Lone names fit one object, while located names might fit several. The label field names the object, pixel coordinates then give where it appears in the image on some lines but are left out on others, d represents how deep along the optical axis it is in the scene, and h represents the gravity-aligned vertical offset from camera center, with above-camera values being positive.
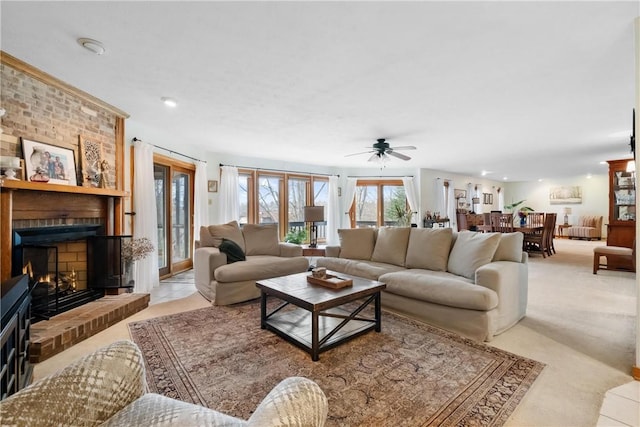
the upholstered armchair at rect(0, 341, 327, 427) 0.80 -0.57
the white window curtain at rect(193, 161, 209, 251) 5.22 +0.26
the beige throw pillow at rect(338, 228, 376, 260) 4.09 -0.41
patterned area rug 1.61 -1.08
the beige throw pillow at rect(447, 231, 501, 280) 2.95 -0.41
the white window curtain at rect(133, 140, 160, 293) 3.86 +0.10
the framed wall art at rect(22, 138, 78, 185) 2.55 +0.49
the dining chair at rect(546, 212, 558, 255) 6.83 -0.66
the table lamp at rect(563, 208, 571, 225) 10.72 -0.03
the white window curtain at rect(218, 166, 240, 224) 5.73 +0.38
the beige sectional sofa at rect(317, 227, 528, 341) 2.49 -0.64
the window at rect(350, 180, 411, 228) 7.97 +0.30
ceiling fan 4.63 +1.04
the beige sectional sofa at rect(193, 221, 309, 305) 3.38 -0.62
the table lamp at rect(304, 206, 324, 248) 5.31 +0.00
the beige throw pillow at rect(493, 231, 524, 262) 2.94 -0.36
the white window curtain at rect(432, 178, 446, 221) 8.34 +0.53
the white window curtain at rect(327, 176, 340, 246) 7.39 +0.02
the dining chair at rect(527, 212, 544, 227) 7.13 -0.17
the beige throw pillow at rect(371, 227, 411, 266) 3.73 -0.43
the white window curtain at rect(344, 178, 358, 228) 7.73 +0.56
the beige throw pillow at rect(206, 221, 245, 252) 3.95 -0.28
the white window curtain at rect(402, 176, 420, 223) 7.82 +0.56
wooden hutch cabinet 5.32 +0.15
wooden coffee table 2.22 -0.93
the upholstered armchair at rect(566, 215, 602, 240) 9.78 -0.53
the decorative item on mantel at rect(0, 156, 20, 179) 2.17 +0.38
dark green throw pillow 3.63 -0.46
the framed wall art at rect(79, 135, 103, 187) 3.11 +0.60
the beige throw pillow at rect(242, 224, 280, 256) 4.28 -0.38
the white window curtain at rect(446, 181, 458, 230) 8.73 +0.20
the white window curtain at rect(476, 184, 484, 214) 10.33 +0.58
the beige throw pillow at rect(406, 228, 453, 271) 3.33 -0.42
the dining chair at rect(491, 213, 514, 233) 6.84 -0.21
